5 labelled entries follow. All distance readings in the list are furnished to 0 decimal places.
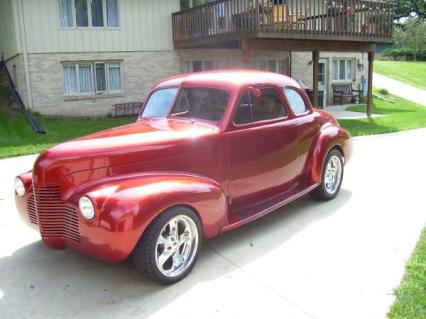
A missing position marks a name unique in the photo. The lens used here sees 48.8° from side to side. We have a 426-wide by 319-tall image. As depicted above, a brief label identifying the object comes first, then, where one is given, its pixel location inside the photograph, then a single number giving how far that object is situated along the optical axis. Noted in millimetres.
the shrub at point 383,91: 25578
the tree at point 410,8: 54094
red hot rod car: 3785
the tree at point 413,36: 45281
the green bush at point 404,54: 47828
